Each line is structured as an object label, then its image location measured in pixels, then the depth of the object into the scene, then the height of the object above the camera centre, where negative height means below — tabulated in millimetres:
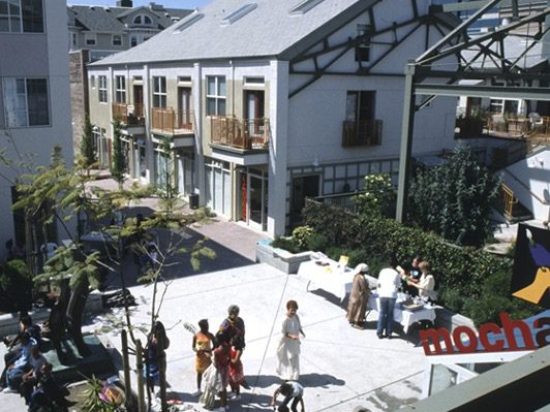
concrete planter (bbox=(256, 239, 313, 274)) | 17703 -5033
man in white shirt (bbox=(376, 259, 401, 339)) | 12742 -4405
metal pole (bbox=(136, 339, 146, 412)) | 7234 -3513
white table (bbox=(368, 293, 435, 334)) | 12844 -4818
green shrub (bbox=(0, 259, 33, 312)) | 12992 -4504
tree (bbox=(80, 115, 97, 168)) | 32856 -2923
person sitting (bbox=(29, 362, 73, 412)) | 8617 -4563
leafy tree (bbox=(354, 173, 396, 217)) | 20141 -3485
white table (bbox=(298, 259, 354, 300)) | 14594 -4714
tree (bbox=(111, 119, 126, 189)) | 30831 -3210
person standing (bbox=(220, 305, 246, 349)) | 9922 -4020
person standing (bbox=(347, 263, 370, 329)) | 13448 -4711
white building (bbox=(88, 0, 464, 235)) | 21203 -318
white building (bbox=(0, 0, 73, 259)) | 16641 +36
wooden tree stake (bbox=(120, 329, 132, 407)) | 7457 -3764
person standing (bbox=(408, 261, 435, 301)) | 13359 -4285
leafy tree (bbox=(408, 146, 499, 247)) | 17688 -3052
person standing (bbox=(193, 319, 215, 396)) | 9991 -4410
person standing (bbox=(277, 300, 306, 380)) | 10430 -4616
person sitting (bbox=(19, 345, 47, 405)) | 9156 -4586
